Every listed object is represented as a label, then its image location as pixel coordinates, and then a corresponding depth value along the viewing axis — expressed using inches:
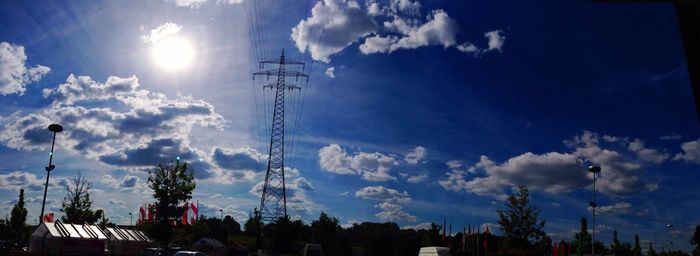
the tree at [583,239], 2198.6
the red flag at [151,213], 1713.8
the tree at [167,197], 1702.8
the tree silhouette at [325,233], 3169.3
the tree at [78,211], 2037.4
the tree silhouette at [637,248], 2743.6
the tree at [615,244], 2793.6
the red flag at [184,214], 1765.5
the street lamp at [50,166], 1449.2
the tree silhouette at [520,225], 1770.4
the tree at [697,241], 3277.6
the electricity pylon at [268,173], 2874.0
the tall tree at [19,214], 2578.7
